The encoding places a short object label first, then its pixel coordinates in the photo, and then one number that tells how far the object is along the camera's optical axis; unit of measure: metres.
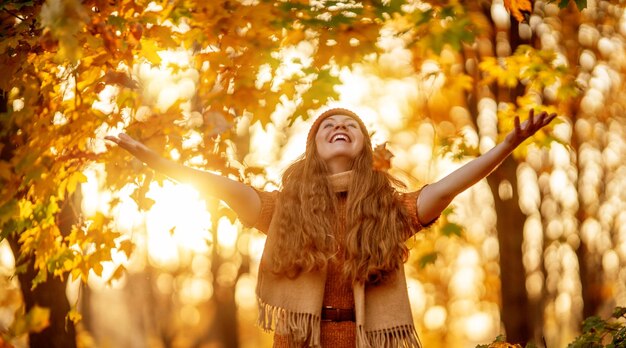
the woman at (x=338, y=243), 6.54
